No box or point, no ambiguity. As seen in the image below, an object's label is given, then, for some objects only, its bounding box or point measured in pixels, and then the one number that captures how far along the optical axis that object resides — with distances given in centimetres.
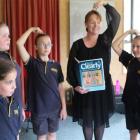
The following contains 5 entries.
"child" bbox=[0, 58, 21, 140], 142
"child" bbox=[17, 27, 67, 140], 202
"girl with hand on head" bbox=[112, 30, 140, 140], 202
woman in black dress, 204
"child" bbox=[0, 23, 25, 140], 181
